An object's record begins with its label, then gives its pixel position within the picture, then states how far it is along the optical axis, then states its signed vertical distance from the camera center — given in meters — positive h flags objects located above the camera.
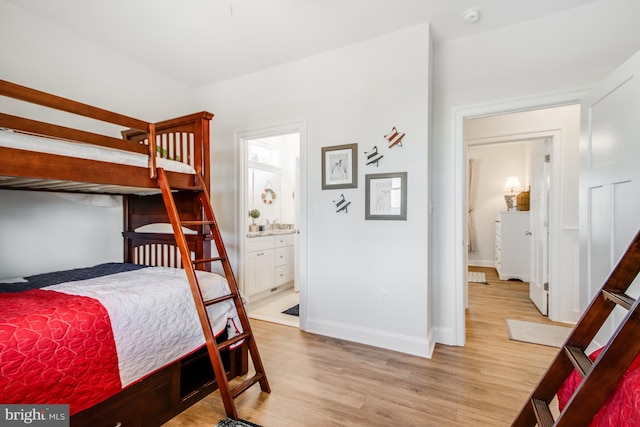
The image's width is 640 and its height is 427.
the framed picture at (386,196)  2.45 +0.12
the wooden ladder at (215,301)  1.60 -0.55
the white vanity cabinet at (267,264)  3.68 -0.75
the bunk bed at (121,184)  1.34 +0.17
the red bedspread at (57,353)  1.10 -0.59
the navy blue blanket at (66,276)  1.82 -0.48
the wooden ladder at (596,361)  0.80 -0.47
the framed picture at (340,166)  2.65 +0.41
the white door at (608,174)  1.57 +0.22
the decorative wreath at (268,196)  4.84 +0.24
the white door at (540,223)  3.25 -0.16
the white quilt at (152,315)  1.42 -0.58
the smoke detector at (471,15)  2.18 +1.50
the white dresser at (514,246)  4.91 -0.63
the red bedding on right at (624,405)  0.72 -0.51
